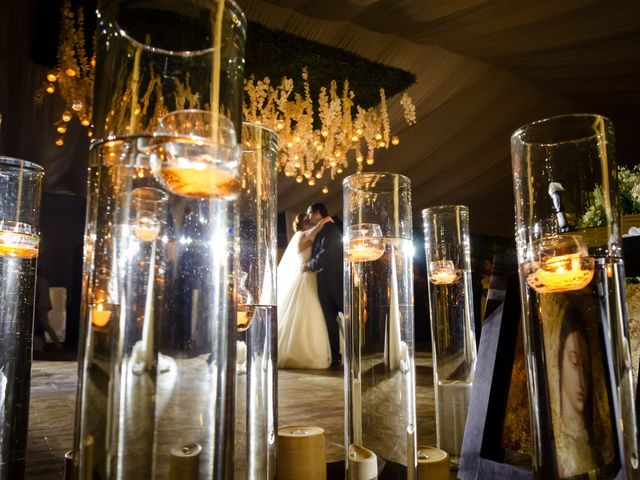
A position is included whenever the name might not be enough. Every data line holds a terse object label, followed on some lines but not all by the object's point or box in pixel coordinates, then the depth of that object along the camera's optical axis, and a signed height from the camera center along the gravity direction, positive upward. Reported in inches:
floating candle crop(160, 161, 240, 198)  15.0 +4.0
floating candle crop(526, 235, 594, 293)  24.0 +1.7
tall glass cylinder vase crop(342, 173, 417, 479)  29.2 -1.3
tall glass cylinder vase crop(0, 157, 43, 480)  32.6 +0.6
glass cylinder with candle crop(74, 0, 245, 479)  14.9 +1.9
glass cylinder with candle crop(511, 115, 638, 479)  23.3 -0.3
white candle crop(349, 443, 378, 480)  27.5 -9.2
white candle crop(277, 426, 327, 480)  29.8 -9.4
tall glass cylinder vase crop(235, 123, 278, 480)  24.5 -0.2
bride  156.3 -1.8
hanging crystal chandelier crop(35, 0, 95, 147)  136.3 +73.8
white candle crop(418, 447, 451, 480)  30.3 -10.3
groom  159.8 +12.4
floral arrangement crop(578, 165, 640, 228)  24.6 +9.9
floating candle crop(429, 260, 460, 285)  48.5 +3.0
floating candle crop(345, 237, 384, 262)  31.0 +3.5
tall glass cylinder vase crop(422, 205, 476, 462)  48.3 -0.6
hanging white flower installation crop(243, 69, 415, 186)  182.1 +75.6
